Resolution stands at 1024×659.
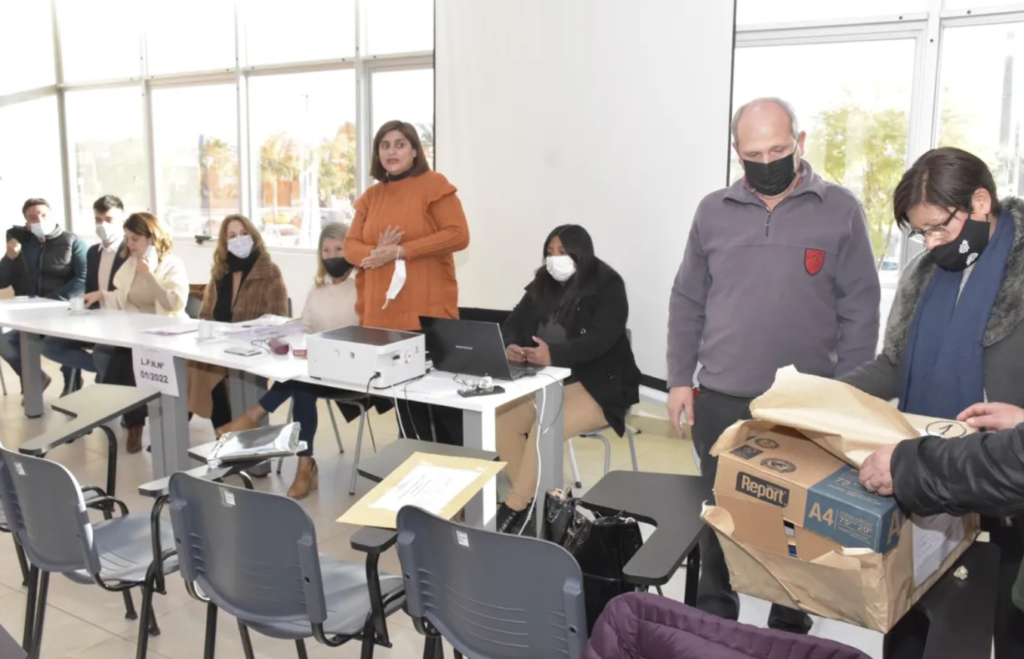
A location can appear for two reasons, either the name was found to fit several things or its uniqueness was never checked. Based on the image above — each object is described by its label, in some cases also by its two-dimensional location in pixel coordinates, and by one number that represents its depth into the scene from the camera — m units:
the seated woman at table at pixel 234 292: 4.07
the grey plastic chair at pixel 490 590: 1.46
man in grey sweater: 2.05
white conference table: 2.75
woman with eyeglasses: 1.59
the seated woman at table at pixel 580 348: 3.30
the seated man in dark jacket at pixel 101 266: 4.72
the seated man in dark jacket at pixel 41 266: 5.23
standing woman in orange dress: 3.52
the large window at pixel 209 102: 6.03
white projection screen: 4.15
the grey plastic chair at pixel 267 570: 1.73
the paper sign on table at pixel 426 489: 1.75
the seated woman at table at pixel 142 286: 4.32
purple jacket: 1.14
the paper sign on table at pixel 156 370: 3.46
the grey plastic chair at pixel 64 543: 2.00
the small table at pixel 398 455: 2.03
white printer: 2.86
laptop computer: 2.91
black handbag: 1.81
